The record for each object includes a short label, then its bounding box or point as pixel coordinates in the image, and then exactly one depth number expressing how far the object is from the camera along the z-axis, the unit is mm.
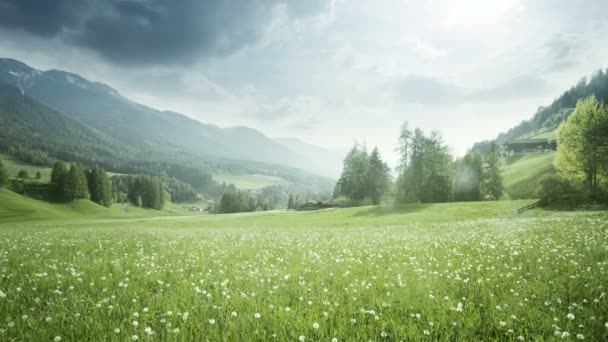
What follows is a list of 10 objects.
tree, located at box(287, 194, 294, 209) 143750
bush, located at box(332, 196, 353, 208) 74425
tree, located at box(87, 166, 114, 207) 110125
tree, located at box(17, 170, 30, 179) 124312
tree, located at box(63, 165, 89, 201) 98188
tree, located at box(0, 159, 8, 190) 94812
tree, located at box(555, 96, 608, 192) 38469
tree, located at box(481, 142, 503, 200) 65000
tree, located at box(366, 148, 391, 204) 74488
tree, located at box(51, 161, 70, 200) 99062
